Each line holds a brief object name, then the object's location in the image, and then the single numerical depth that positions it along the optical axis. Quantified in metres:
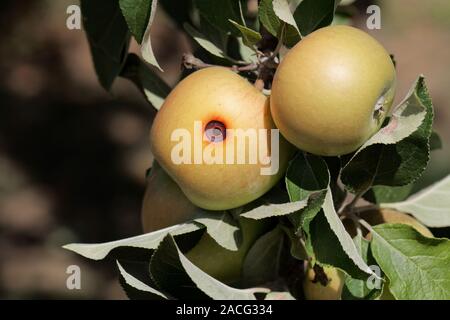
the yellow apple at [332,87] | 0.71
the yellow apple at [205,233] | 0.78
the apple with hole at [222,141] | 0.74
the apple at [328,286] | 0.78
